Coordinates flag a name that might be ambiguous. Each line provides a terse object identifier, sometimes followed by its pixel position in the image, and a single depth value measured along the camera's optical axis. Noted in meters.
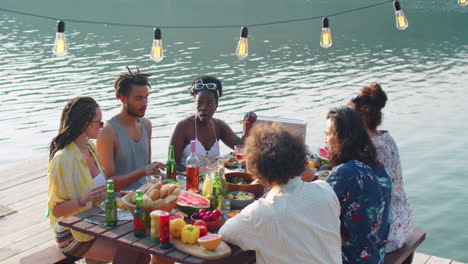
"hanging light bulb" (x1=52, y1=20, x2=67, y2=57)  5.25
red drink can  2.82
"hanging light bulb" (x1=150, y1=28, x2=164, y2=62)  5.67
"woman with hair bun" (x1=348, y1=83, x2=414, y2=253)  3.65
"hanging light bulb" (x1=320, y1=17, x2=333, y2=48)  6.17
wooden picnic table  2.79
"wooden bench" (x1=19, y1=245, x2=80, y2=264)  3.45
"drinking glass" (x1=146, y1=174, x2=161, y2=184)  3.52
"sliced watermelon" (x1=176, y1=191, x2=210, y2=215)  3.29
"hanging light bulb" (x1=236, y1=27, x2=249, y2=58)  5.92
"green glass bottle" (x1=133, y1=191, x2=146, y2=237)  2.96
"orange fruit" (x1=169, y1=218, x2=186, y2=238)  2.93
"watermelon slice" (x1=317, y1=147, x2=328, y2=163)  4.48
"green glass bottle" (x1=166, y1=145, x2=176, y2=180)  3.85
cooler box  4.66
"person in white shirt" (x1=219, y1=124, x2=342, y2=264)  2.62
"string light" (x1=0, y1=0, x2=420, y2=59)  5.27
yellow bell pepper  2.87
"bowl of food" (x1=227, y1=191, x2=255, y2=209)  3.44
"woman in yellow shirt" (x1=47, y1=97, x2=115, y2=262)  3.40
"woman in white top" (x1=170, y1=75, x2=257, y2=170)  4.70
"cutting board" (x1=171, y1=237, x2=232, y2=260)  2.74
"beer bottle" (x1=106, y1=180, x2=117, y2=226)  3.10
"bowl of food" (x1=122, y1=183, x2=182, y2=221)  3.11
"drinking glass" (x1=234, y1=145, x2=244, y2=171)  4.38
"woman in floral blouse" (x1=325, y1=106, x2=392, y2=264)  3.02
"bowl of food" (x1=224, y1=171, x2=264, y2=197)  3.59
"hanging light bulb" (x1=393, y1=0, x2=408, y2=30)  6.28
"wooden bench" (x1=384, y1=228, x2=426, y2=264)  3.54
